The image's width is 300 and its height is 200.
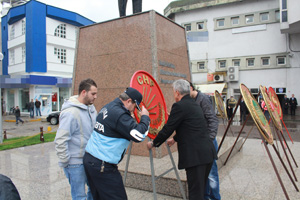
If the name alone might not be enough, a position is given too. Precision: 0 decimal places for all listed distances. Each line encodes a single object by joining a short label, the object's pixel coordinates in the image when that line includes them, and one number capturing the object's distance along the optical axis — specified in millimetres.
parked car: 17453
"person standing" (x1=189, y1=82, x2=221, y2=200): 3416
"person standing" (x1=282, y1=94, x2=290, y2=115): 19144
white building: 20188
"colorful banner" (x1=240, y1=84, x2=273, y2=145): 3320
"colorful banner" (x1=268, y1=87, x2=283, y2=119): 5577
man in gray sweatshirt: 2523
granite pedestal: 5195
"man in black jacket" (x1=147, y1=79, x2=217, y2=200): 2639
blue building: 22359
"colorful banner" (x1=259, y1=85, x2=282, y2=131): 4061
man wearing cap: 2307
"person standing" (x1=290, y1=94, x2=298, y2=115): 19062
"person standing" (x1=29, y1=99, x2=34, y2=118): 21869
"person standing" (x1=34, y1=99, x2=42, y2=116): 22141
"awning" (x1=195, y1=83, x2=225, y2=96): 22000
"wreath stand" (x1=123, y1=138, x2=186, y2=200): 3329
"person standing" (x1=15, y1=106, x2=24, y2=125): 17578
